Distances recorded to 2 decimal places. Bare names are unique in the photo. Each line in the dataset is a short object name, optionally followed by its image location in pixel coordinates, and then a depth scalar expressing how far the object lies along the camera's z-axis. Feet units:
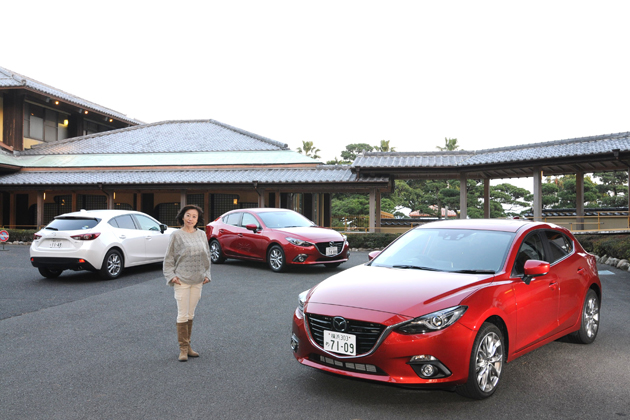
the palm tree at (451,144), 160.86
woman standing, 16.48
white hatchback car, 32.78
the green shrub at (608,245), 42.79
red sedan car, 36.37
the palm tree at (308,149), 194.90
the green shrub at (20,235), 71.61
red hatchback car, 11.91
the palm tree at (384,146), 167.32
